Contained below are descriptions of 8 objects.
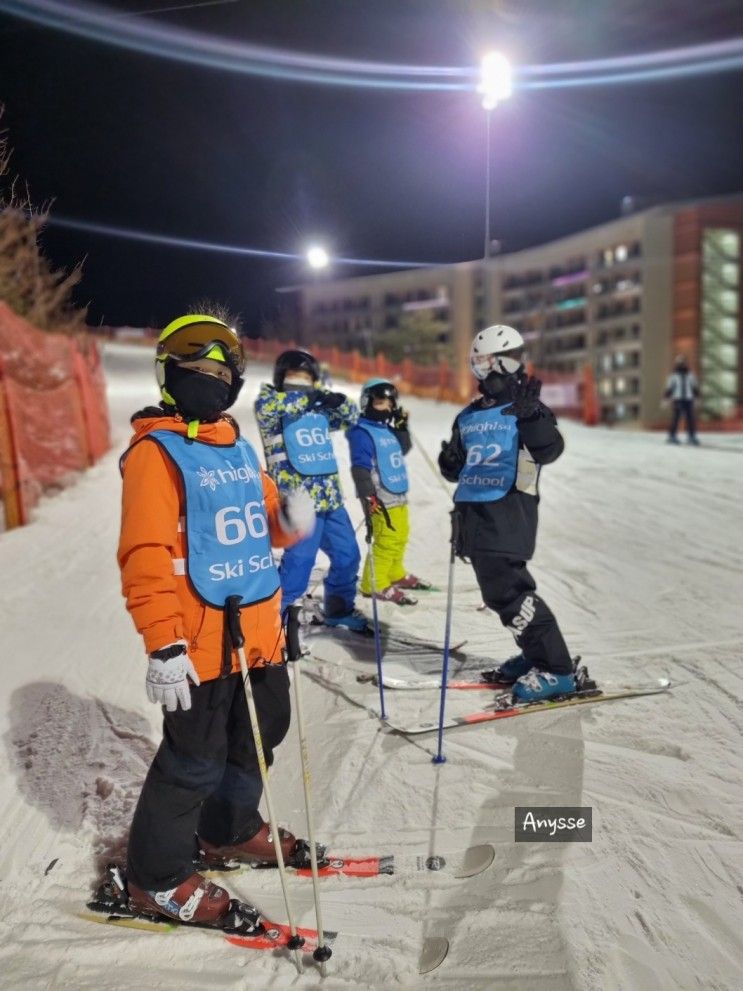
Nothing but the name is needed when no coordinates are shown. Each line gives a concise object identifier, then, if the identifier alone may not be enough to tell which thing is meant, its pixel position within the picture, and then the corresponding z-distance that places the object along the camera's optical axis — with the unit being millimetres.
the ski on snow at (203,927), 2037
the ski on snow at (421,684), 3723
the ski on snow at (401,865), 2318
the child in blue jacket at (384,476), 4965
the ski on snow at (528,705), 3289
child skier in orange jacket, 1923
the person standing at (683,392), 12945
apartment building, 43531
